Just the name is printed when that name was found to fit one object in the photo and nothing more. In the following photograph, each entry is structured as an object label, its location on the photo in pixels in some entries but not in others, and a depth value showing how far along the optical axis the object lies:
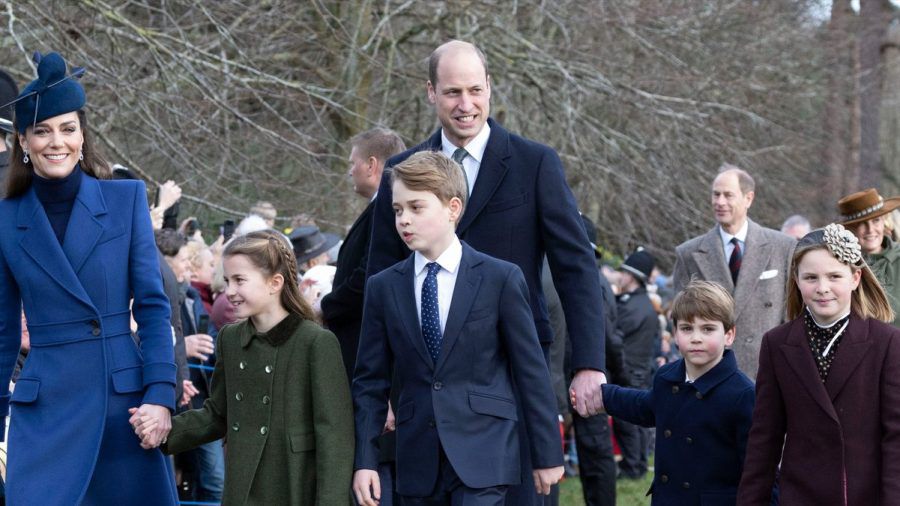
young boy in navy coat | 11.40
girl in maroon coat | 10.39
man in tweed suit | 16.33
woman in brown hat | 15.77
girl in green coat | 10.44
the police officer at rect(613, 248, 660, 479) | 24.66
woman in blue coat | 10.15
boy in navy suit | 9.80
